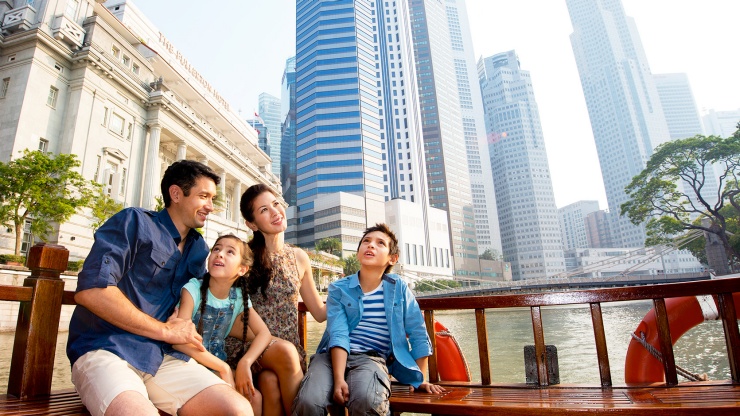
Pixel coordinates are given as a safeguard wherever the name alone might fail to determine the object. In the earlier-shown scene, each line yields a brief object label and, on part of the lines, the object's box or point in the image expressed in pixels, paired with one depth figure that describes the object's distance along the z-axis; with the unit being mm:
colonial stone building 18828
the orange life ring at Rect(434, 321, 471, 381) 2772
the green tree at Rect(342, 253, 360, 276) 46019
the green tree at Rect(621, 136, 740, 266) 25594
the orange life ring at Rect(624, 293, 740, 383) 2414
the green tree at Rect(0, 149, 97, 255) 14156
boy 2002
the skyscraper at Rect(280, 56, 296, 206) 87812
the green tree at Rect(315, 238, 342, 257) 53875
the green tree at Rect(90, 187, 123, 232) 17023
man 1549
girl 1940
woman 2045
